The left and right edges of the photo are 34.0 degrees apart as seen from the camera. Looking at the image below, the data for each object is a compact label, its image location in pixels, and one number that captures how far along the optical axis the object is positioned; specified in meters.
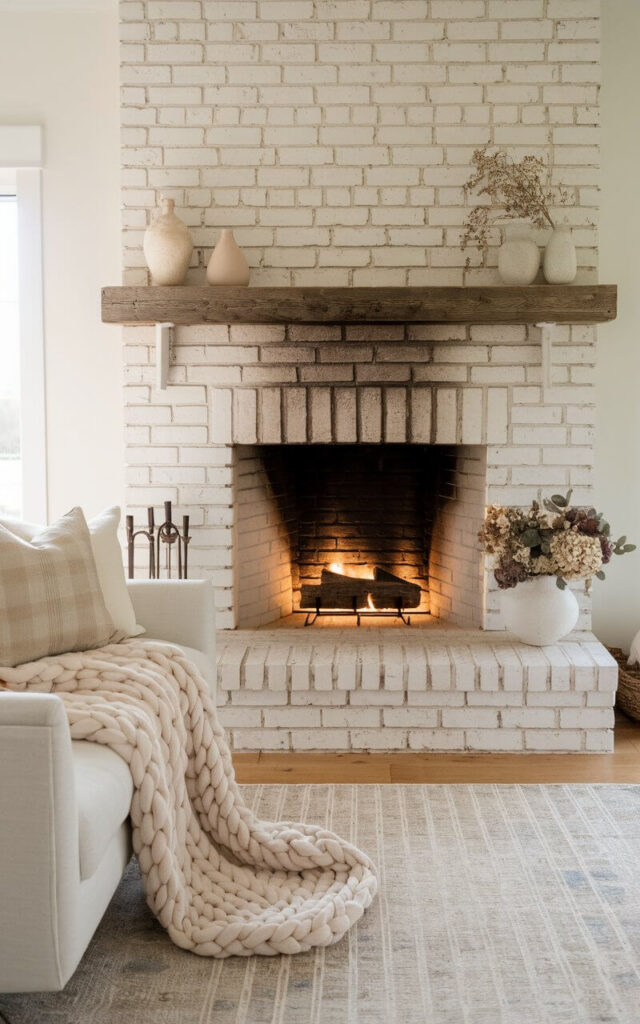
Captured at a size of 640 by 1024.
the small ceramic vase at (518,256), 3.66
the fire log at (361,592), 4.18
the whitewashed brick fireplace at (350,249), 3.70
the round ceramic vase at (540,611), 3.63
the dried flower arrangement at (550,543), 3.51
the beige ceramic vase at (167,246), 3.65
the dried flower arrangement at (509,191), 3.69
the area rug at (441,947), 2.02
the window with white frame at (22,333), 4.04
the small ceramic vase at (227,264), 3.67
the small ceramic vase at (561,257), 3.67
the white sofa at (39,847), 1.72
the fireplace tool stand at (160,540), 3.75
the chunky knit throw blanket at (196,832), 2.20
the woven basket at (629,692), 3.84
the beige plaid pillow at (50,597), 2.42
